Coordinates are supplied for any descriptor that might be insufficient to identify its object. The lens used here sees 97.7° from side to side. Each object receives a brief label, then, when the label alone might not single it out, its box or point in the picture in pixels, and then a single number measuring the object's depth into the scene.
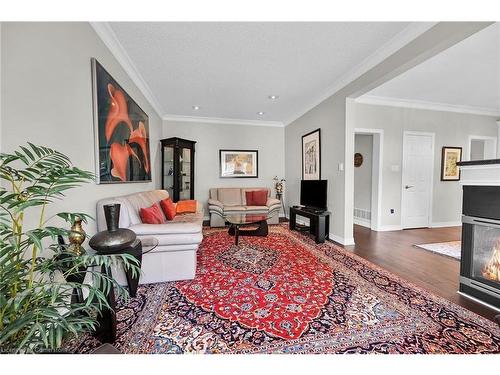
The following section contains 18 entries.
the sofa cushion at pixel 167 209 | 3.42
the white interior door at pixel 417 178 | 4.51
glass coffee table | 3.42
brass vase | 1.17
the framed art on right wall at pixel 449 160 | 4.66
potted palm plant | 0.72
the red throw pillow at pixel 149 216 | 2.53
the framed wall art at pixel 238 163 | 5.64
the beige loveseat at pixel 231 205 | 4.80
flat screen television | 3.81
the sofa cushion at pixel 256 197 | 5.20
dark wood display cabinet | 4.68
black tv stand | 3.54
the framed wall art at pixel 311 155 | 4.18
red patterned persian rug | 1.38
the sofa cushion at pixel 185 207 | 4.00
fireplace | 1.77
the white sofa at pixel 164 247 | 2.17
